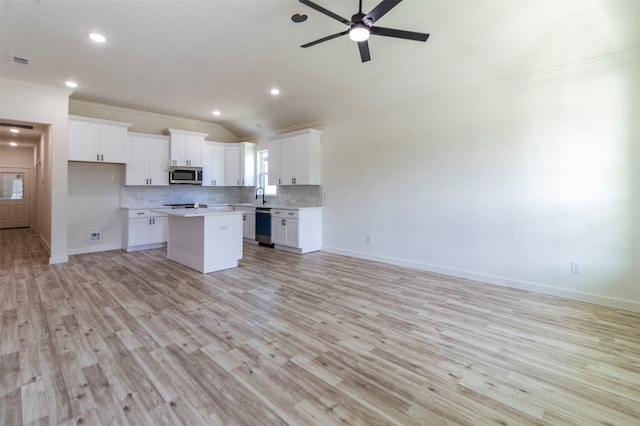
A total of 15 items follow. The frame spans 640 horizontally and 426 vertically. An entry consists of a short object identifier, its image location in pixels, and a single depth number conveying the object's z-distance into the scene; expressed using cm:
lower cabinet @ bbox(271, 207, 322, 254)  580
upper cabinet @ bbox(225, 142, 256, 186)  755
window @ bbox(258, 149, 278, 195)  764
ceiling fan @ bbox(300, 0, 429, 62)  226
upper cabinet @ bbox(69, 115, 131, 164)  528
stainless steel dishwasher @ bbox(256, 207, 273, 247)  645
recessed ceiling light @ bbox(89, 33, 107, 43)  335
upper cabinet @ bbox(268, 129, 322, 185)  600
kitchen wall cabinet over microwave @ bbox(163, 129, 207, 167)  643
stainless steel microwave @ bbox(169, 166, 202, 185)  648
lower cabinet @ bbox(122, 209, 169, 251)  583
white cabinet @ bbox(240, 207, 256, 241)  688
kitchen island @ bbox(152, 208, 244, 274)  439
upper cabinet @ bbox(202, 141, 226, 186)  719
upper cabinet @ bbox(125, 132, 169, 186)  598
